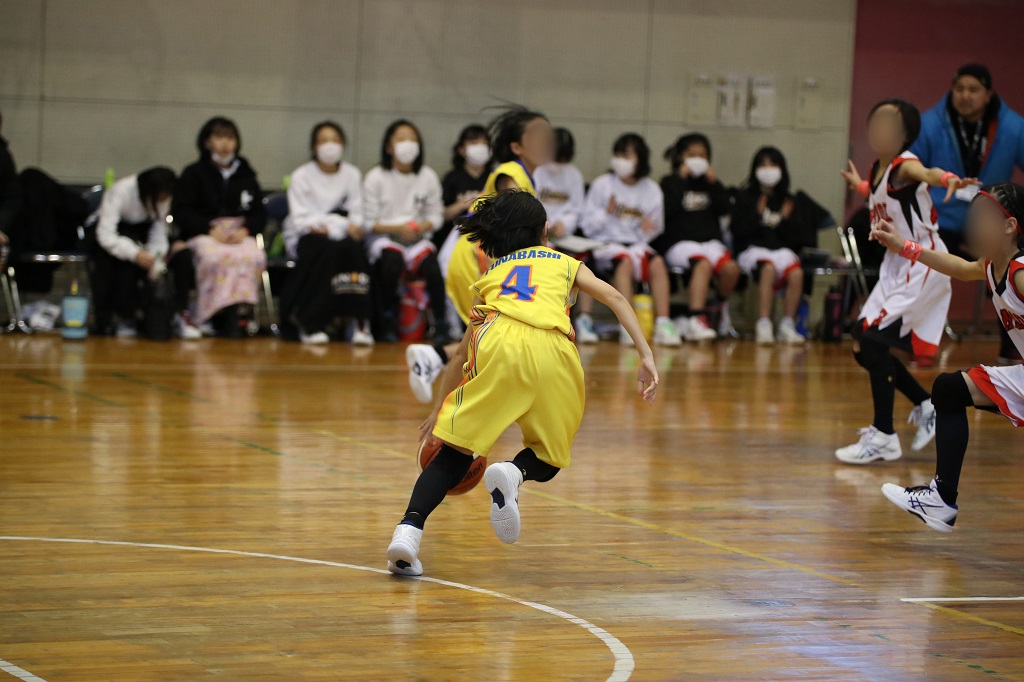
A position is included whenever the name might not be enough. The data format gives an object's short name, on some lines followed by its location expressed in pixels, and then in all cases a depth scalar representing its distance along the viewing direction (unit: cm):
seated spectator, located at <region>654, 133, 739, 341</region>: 2087
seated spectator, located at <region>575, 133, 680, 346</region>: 2067
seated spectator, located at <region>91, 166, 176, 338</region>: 1827
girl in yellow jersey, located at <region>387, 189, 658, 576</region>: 702
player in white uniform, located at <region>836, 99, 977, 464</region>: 1082
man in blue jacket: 1428
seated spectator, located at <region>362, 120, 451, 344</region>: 1942
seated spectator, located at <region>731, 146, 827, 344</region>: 2123
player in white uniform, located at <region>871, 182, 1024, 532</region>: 796
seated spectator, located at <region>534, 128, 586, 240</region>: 2080
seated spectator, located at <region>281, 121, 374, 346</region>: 1898
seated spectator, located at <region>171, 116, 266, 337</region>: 1859
